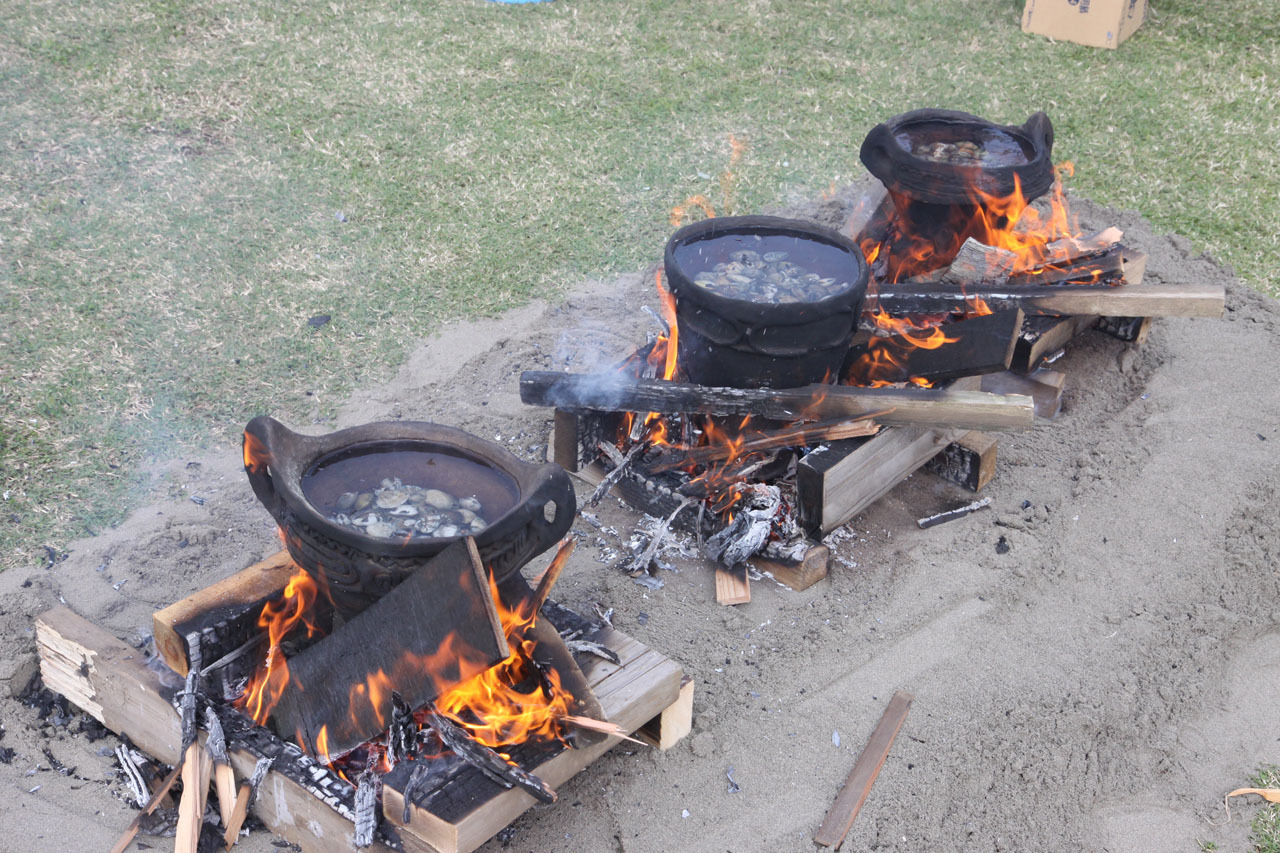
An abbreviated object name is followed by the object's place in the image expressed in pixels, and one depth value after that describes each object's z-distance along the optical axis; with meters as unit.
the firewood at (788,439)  4.23
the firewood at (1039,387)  5.12
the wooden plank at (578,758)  2.76
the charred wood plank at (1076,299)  4.79
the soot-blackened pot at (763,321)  4.00
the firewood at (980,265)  5.08
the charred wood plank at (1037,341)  5.01
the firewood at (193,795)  2.97
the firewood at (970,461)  4.57
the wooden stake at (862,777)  3.19
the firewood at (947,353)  4.38
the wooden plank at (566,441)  4.41
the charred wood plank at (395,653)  2.73
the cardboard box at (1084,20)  9.01
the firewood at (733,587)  3.99
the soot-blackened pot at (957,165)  4.75
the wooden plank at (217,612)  3.12
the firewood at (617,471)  4.30
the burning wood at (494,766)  2.86
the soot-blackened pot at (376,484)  2.86
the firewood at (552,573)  3.20
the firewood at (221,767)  3.01
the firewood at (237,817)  3.01
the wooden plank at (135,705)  2.91
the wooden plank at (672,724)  3.37
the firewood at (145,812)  3.03
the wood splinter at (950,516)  4.44
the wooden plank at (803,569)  4.06
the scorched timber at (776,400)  4.16
